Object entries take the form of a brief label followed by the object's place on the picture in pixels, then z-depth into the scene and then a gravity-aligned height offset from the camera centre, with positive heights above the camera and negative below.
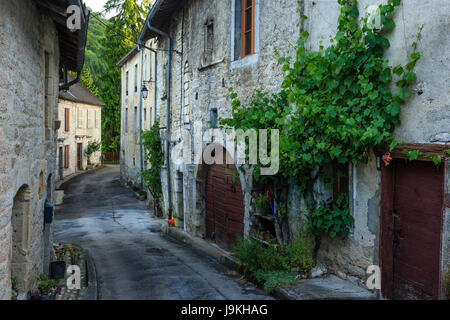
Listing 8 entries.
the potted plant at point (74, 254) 8.17 -2.16
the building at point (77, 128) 25.62 +1.25
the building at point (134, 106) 17.70 +2.00
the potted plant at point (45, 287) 5.84 -1.99
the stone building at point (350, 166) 4.29 +0.17
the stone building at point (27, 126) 3.89 +0.24
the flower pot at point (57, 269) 7.03 -2.01
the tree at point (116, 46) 29.73 +7.28
